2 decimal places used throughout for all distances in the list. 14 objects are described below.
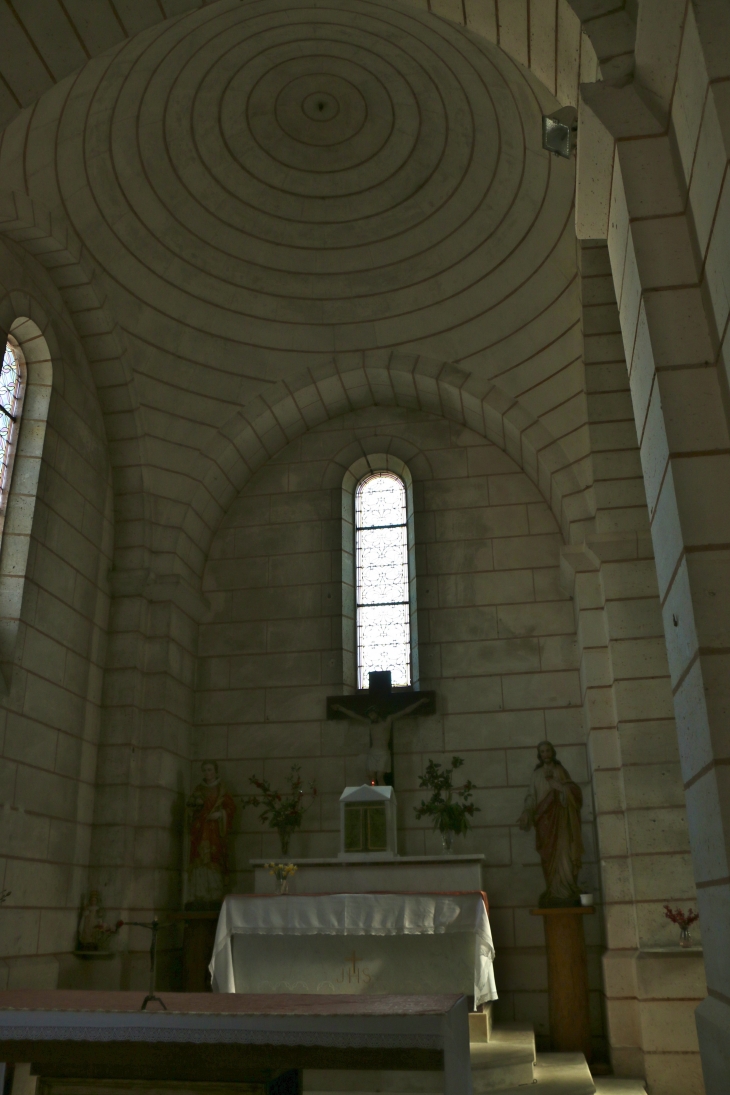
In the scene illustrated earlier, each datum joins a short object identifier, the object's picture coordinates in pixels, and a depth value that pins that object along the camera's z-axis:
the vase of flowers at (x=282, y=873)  8.20
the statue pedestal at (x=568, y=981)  7.72
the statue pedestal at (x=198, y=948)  8.44
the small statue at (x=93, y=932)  8.34
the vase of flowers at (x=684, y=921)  7.28
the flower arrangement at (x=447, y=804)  8.73
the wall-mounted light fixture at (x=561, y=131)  5.55
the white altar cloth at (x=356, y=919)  7.29
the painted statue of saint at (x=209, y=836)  9.03
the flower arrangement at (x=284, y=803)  9.23
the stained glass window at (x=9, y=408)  8.48
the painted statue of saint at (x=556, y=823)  8.23
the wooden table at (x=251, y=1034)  3.13
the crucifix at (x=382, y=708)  9.53
